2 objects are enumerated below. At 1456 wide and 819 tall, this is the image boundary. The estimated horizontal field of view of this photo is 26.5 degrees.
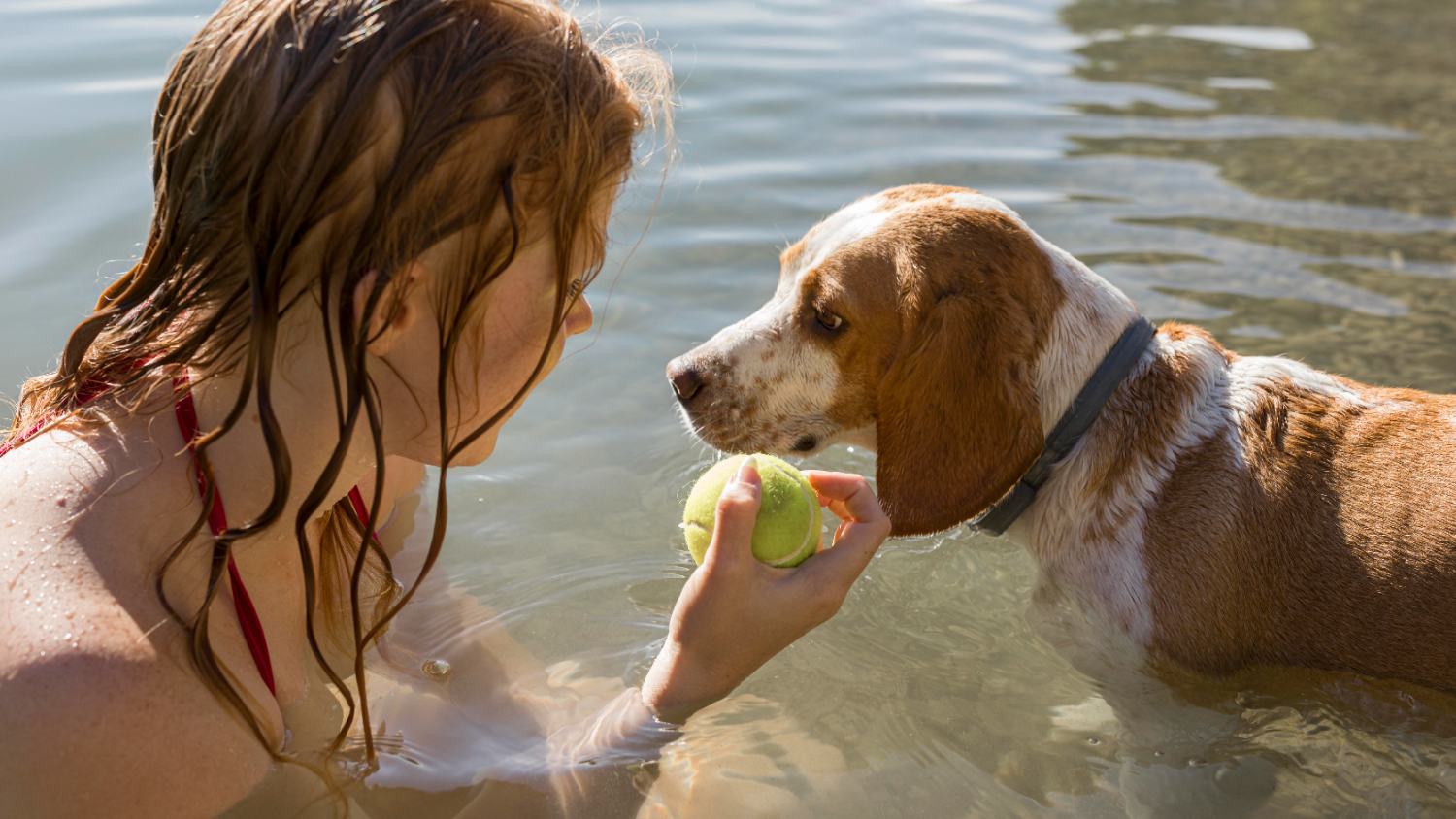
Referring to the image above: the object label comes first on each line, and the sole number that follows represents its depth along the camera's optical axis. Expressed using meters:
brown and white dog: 1.52
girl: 1.35
